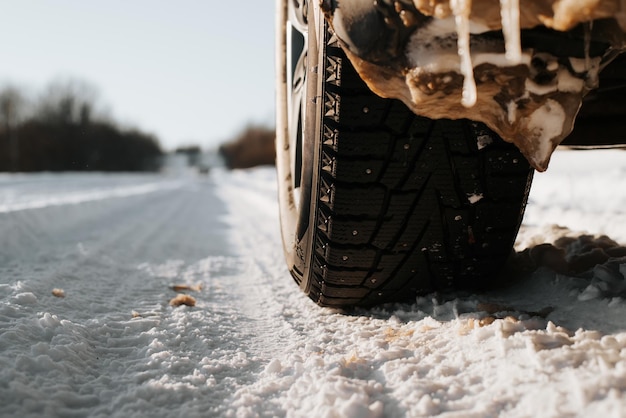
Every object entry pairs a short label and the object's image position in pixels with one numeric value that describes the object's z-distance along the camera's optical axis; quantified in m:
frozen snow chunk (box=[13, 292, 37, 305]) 1.57
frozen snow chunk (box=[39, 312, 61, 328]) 1.38
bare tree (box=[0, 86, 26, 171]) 34.09
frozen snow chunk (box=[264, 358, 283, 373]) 1.25
